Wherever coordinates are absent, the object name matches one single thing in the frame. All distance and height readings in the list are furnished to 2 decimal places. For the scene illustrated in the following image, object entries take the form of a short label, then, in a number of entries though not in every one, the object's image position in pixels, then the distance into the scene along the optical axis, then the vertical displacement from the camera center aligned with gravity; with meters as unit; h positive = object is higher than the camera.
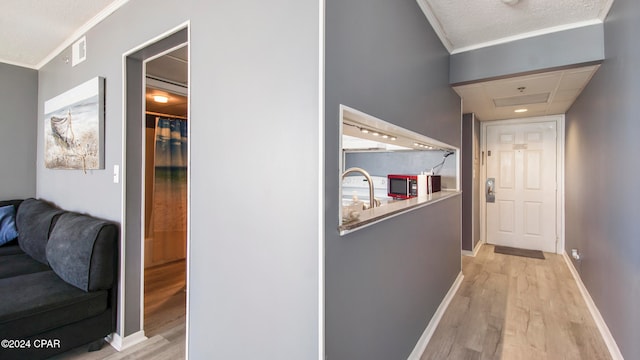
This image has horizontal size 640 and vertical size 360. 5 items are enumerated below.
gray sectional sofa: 1.64 -0.73
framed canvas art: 2.07 +0.42
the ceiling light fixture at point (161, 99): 3.13 +0.92
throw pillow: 2.72 -0.46
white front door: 4.48 -0.08
